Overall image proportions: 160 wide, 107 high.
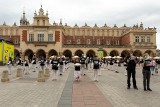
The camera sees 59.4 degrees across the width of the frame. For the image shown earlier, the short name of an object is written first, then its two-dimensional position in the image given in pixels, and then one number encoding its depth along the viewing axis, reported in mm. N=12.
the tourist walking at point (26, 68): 12176
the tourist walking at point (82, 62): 11045
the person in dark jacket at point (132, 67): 6812
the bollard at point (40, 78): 8365
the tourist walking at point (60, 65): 11866
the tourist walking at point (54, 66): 9097
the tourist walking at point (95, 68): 8896
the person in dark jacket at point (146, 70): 6465
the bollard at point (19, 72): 10394
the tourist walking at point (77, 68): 8670
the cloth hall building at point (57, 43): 35551
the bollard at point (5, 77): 8213
